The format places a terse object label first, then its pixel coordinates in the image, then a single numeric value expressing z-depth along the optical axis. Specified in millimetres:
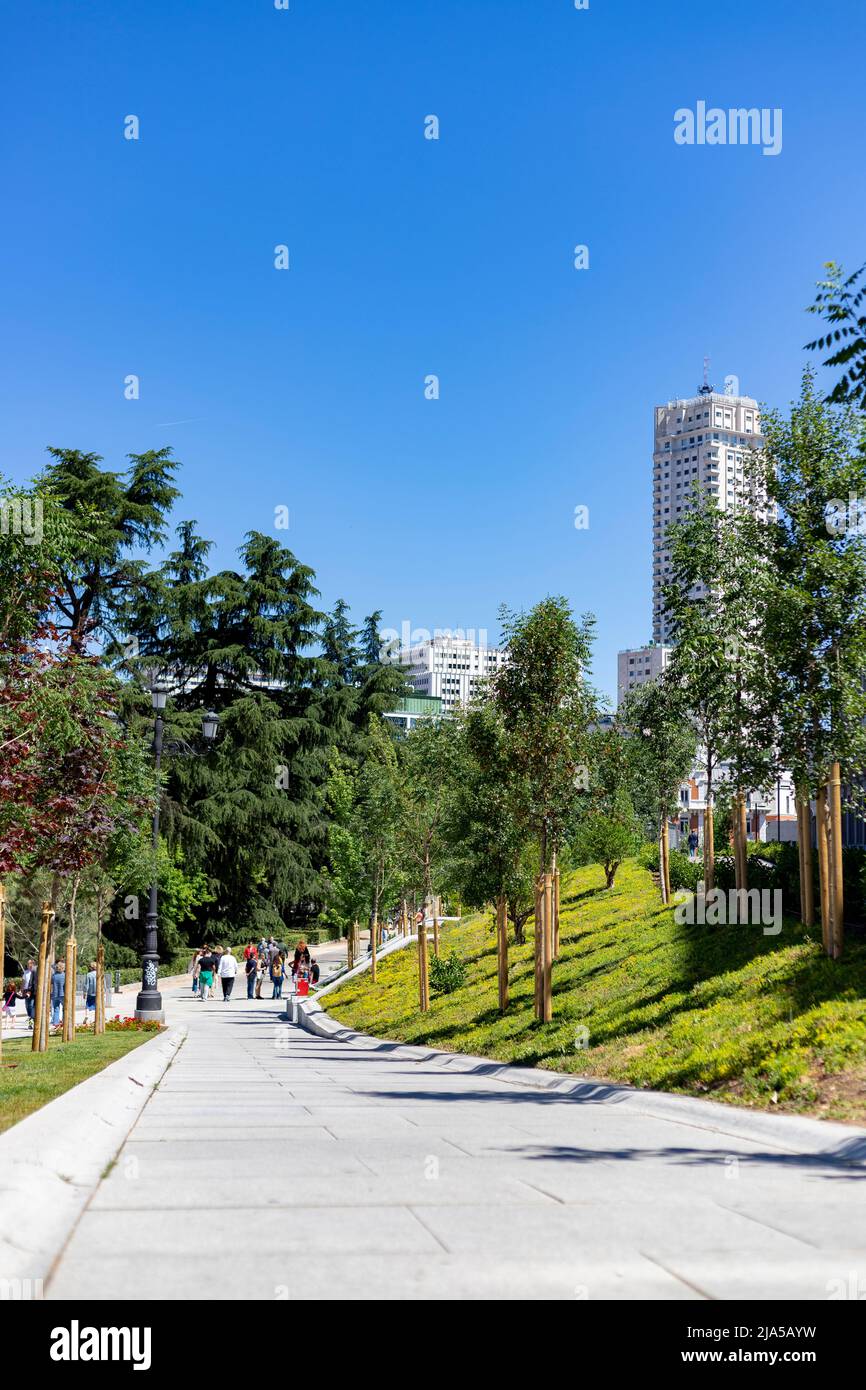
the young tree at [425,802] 30078
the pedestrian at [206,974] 41969
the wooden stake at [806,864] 16125
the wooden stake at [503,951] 20016
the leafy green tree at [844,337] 8984
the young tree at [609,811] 19094
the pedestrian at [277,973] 44969
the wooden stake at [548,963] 17391
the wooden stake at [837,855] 14081
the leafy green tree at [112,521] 45344
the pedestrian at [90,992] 34962
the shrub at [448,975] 26250
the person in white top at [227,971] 40312
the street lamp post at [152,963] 27359
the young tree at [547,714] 17875
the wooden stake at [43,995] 18328
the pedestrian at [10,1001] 34719
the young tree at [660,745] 24859
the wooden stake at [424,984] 24578
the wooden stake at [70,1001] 19969
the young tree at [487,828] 18969
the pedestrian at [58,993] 30391
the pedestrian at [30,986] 30703
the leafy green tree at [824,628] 14359
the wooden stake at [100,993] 24234
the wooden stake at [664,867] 25828
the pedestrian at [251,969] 43625
